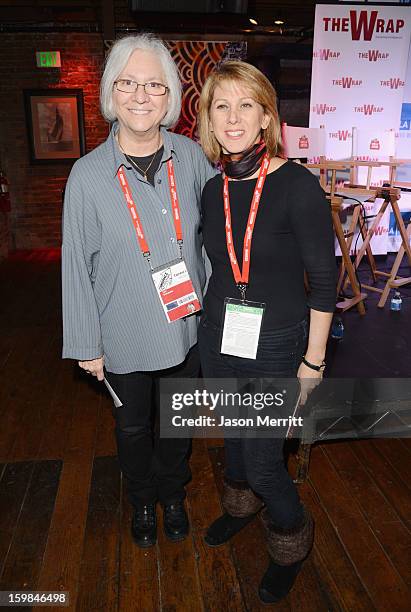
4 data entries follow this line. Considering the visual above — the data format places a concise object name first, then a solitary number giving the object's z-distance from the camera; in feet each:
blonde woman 4.32
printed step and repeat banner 14.32
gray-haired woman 4.71
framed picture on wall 21.17
